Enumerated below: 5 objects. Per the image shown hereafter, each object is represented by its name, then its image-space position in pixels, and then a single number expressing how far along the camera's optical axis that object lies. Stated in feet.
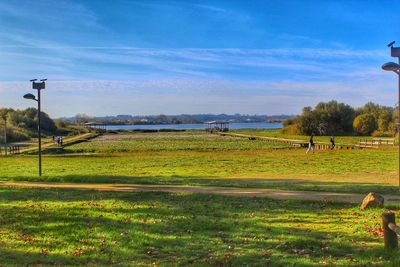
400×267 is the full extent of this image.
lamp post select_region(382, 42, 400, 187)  39.50
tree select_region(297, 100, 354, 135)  328.08
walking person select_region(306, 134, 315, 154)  147.23
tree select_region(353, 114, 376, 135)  302.86
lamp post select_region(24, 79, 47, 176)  64.64
